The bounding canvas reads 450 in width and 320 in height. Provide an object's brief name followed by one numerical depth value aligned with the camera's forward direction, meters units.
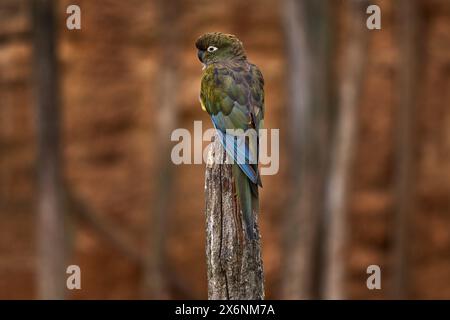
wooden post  9.39
